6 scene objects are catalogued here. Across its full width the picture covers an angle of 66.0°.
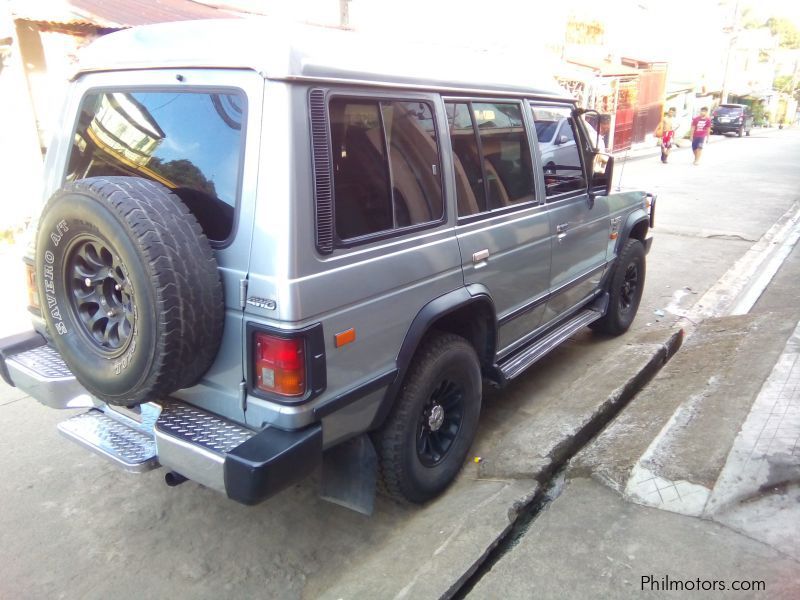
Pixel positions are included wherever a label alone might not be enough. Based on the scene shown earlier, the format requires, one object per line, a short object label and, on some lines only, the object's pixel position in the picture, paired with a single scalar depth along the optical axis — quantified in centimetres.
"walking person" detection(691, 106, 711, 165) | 1817
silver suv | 216
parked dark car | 3338
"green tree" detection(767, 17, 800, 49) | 7625
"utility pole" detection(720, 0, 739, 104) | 3109
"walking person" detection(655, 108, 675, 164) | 1867
